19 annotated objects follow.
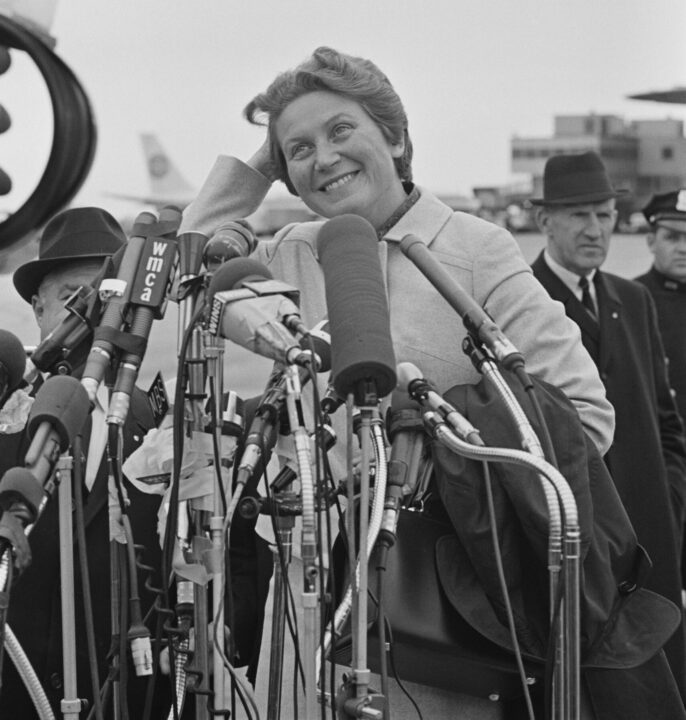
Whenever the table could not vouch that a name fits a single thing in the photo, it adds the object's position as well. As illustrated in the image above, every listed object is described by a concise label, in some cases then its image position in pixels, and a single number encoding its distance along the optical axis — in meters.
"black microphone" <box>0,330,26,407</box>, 2.32
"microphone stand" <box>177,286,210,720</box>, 2.28
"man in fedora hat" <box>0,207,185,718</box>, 3.19
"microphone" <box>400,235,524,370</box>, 2.40
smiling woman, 2.80
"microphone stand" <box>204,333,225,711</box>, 2.24
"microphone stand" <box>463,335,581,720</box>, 2.24
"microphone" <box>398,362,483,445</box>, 2.33
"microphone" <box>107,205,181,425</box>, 2.30
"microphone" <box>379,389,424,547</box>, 2.37
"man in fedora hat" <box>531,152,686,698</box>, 4.96
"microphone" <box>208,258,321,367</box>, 2.07
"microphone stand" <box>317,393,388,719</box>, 2.03
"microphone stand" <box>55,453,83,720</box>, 2.16
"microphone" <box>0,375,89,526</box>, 1.95
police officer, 6.18
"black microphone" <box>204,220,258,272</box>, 2.47
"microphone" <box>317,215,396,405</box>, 1.97
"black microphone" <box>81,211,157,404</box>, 2.27
